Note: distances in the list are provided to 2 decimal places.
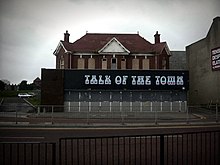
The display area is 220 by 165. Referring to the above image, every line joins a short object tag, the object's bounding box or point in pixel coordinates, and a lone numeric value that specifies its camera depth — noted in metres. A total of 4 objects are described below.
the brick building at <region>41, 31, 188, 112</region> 30.42
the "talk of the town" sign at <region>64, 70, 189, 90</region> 30.83
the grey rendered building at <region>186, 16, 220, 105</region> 32.50
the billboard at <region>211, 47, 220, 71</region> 32.24
